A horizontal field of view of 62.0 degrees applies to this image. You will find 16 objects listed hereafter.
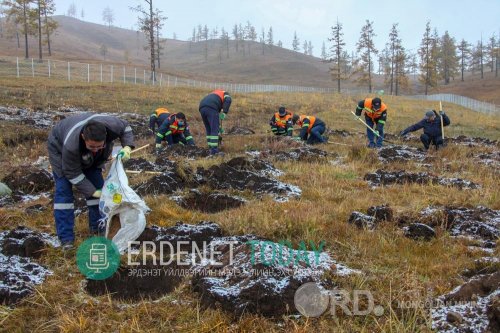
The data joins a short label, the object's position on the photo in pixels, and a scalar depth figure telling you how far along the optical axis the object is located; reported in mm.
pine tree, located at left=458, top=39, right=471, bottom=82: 74250
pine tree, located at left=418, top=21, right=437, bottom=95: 53522
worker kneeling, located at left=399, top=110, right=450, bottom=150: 10273
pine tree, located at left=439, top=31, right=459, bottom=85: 68750
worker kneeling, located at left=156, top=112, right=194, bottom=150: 9703
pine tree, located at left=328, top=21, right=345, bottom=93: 50000
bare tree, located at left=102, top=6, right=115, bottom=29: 167312
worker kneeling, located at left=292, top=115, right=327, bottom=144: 11203
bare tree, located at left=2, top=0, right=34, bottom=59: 40562
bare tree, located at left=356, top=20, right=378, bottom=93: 51688
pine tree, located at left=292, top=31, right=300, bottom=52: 129250
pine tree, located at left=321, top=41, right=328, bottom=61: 132288
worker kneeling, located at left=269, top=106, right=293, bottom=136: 12297
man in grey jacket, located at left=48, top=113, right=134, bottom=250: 3840
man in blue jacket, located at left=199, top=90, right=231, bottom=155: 9188
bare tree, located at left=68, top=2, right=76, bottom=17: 181125
